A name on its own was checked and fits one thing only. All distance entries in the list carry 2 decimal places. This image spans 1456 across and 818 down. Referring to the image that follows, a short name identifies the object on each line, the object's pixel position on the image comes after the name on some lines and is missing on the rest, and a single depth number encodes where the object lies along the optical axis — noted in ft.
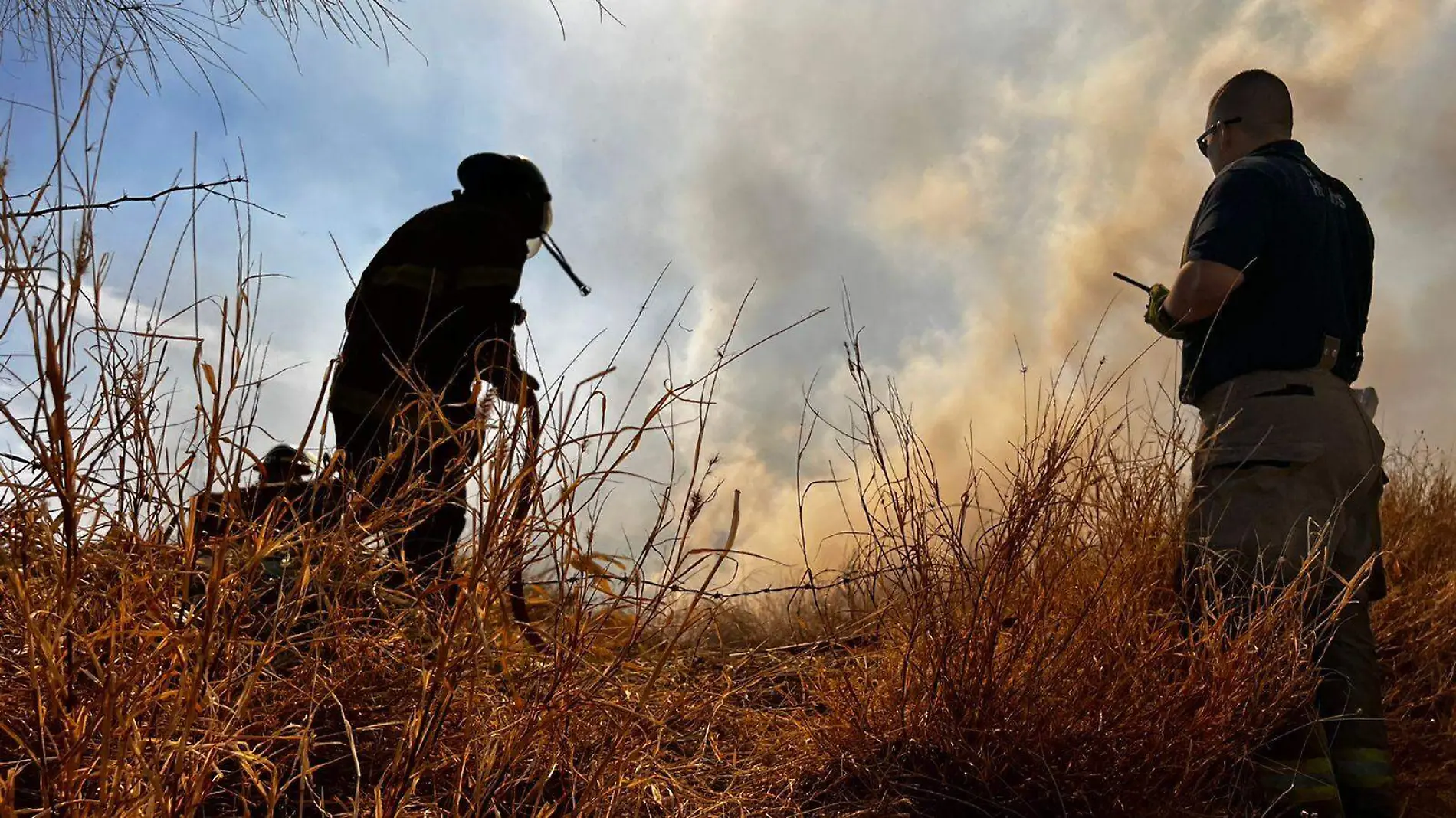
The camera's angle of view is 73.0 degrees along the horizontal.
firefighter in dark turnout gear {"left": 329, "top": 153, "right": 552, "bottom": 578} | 12.49
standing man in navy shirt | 7.61
